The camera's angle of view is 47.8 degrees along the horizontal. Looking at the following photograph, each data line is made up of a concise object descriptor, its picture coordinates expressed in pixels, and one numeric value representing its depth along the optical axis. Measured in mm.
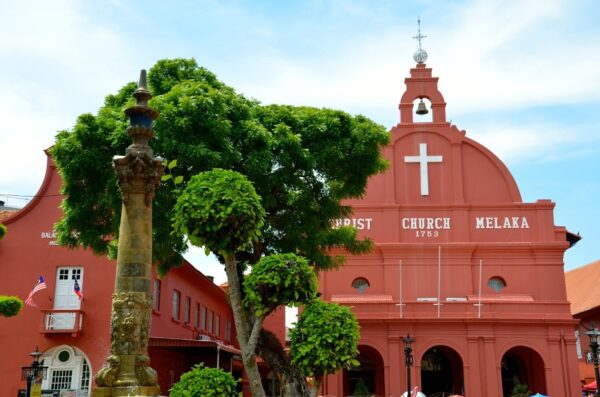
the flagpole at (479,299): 26831
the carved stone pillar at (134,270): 9609
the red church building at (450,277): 26672
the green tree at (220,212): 11500
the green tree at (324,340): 11633
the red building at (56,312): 21016
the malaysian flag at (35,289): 20734
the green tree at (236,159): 14648
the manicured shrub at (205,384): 10961
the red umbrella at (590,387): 28355
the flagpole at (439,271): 27862
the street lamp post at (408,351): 21125
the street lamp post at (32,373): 16625
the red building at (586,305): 36906
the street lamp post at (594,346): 15930
